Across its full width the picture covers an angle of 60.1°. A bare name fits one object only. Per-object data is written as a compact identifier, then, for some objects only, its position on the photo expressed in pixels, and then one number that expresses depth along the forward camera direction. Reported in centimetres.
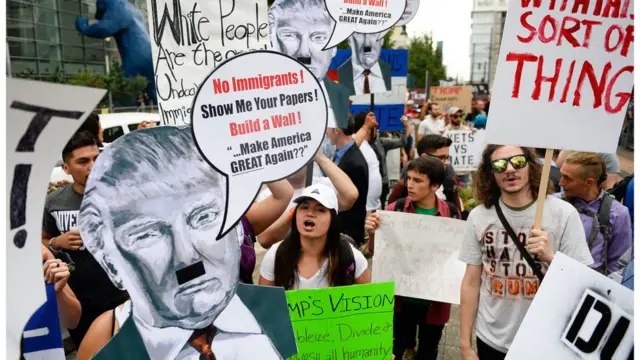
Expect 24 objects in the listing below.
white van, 735
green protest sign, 207
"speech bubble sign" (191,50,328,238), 161
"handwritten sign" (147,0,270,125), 191
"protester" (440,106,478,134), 802
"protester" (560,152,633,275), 274
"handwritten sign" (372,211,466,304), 292
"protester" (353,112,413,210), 440
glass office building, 2552
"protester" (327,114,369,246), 410
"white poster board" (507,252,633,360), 171
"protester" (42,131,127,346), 207
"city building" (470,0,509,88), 9175
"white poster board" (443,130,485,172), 625
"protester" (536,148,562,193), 388
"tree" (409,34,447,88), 4294
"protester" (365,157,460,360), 308
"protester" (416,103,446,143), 929
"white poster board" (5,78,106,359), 116
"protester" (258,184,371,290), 233
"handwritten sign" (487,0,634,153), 185
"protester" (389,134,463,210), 380
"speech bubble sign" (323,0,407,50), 309
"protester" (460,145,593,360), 219
